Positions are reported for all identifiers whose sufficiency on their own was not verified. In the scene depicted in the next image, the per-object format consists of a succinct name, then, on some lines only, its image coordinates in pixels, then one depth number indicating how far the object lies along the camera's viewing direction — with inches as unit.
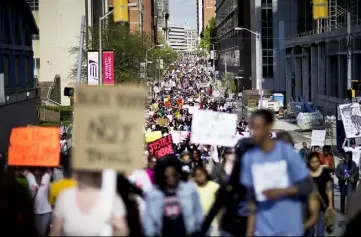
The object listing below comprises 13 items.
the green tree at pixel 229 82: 3819.6
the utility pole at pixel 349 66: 1403.8
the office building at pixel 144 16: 4830.2
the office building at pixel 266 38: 3282.5
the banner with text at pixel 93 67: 1230.1
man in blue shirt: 238.2
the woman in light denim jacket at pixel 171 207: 273.3
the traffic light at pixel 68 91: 1111.6
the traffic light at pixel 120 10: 722.8
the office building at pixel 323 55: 1900.8
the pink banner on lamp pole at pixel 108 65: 1413.6
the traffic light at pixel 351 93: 1112.8
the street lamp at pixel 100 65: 1214.9
